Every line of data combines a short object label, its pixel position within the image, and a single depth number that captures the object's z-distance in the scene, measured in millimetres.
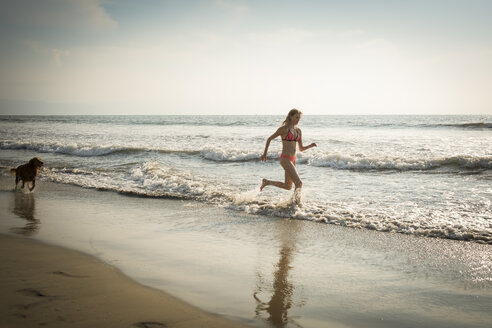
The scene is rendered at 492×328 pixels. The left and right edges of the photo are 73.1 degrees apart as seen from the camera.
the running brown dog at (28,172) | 8797
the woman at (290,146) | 7020
